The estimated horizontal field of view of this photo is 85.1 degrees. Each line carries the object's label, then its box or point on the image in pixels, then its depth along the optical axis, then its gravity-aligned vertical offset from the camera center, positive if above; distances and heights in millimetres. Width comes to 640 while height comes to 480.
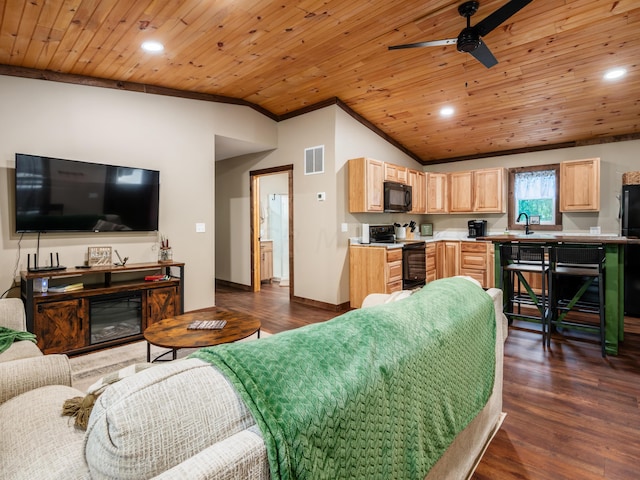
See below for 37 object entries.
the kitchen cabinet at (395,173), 5377 +1003
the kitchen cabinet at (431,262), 6035 -459
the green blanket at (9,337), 2002 -604
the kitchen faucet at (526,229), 5586 +102
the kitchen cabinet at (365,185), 4910 +732
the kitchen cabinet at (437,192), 6629 +829
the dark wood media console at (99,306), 3076 -684
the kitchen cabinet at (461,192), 6373 +812
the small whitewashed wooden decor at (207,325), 2594 -671
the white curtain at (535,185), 5871 +872
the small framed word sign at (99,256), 3723 -216
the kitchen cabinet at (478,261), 5922 -448
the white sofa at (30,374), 1415 -587
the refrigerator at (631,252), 4359 -211
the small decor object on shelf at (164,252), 4262 -195
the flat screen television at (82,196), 3283 +419
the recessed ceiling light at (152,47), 3184 +1765
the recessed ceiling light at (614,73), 3777 +1780
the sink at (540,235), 5771 +5
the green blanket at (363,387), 709 -381
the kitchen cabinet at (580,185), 5137 +752
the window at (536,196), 5812 +676
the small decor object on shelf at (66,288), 3211 -485
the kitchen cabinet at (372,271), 4699 -492
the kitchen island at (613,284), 3154 -454
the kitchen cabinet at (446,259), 6309 -426
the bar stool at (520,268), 3475 -345
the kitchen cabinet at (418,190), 6103 +820
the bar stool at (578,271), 3203 -349
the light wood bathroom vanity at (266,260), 6852 -489
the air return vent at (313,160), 5086 +1125
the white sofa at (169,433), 580 -353
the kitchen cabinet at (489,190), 6023 +799
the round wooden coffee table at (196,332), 2309 -697
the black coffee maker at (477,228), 6352 +136
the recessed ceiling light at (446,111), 4914 +1781
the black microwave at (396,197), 5281 +613
